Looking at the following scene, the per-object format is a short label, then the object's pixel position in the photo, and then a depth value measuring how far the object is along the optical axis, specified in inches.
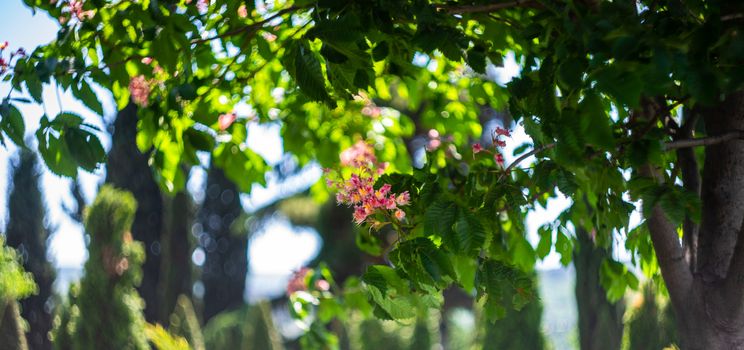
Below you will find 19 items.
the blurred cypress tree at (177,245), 709.3
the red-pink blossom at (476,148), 138.9
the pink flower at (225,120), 167.3
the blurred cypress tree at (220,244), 829.8
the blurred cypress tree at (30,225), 648.4
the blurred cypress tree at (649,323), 328.2
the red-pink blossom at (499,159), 132.6
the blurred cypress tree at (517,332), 357.1
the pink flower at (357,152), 169.0
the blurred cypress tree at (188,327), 460.8
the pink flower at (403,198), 117.8
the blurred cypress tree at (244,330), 494.9
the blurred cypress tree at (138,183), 694.6
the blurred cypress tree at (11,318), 384.5
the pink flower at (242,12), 152.0
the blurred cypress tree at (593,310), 402.6
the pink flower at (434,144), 172.1
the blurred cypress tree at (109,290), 359.9
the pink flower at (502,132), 126.3
